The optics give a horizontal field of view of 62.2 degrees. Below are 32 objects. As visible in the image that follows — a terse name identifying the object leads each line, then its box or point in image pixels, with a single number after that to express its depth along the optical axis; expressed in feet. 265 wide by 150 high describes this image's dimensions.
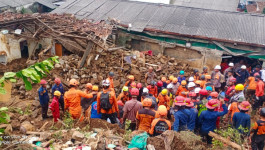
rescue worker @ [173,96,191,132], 18.60
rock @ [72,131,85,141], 15.08
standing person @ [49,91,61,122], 22.04
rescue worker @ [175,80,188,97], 27.15
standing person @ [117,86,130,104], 25.14
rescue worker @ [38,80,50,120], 23.36
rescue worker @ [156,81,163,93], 29.04
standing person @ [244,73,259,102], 31.01
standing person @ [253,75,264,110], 29.22
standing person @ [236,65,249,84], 33.88
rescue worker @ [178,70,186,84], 31.04
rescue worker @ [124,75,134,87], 28.58
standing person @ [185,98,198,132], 19.22
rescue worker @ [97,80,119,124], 20.92
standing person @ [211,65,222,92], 32.17
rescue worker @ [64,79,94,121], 21.70
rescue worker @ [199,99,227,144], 19.01
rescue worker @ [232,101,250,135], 18.98
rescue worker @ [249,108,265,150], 18.49
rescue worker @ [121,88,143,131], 20.90
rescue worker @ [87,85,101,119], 22.14
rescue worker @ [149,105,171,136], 17.54
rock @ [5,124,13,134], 16.39
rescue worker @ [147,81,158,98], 27.50
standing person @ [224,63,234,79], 34.23
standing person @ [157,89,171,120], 24.47
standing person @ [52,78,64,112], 24.43
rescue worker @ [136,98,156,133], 18.80
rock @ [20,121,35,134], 17.29
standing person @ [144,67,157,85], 32.17
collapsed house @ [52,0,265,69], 38.93
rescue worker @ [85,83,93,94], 24.22
